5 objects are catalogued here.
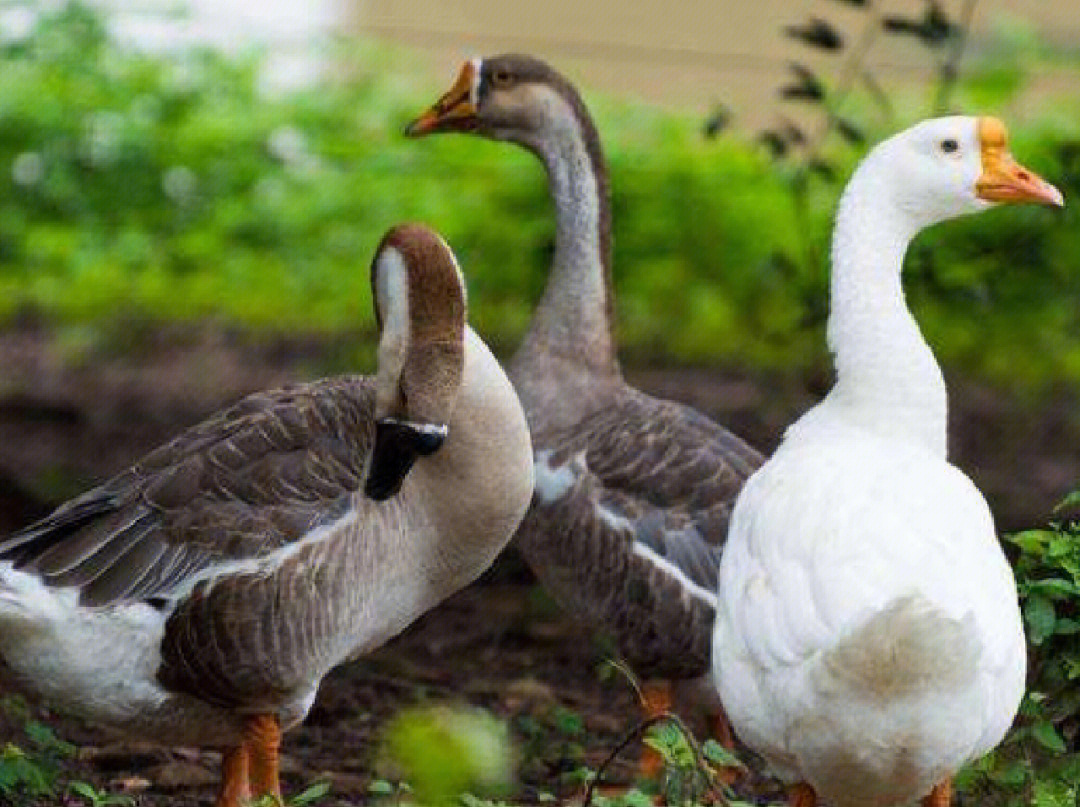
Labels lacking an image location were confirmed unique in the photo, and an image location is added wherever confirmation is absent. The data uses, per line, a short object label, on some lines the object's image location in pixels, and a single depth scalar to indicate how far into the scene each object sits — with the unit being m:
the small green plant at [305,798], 10.78
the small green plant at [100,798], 11.46
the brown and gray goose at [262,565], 12.12
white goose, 10.10
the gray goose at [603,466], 13.93
